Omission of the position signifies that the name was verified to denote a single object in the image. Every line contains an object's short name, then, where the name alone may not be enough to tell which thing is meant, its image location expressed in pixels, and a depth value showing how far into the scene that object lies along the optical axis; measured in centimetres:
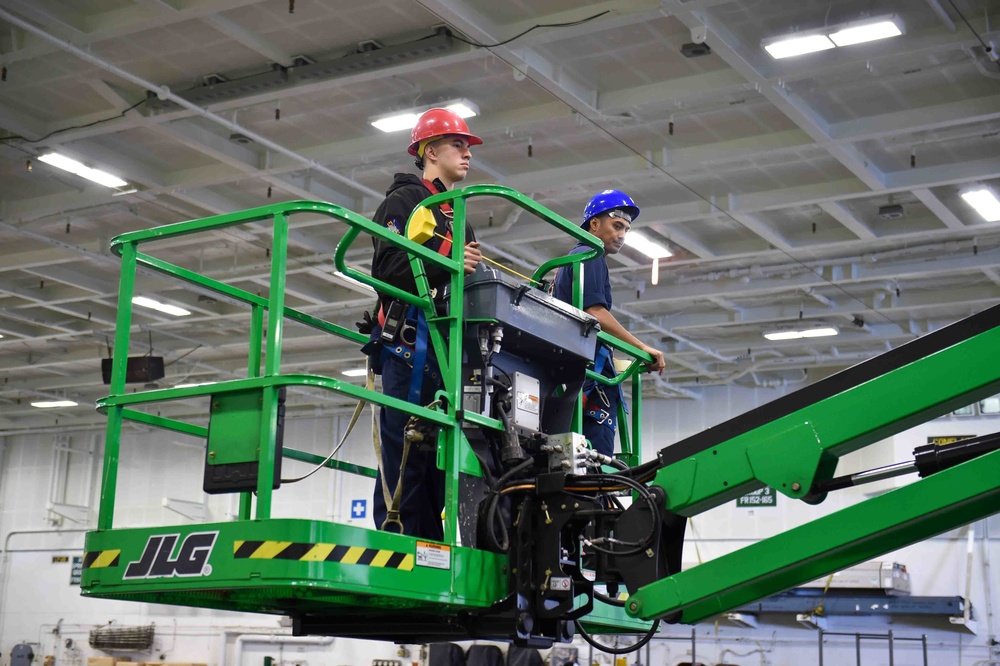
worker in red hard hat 551
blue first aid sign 2903
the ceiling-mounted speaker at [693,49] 1232
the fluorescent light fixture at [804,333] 2210
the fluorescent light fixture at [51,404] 2994
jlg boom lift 440
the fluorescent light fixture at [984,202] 1599
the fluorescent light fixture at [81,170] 1532
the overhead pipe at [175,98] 1210
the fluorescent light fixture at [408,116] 1377
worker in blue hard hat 689
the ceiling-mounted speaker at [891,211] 1698
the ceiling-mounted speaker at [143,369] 2067
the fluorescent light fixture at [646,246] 1777
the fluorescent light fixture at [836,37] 1170
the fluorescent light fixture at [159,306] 2140
